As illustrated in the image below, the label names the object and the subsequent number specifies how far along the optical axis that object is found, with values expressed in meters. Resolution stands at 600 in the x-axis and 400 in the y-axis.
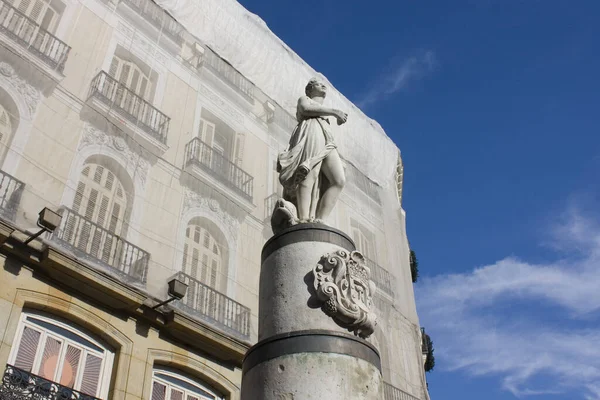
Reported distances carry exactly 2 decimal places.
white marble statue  5.23
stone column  3.75
